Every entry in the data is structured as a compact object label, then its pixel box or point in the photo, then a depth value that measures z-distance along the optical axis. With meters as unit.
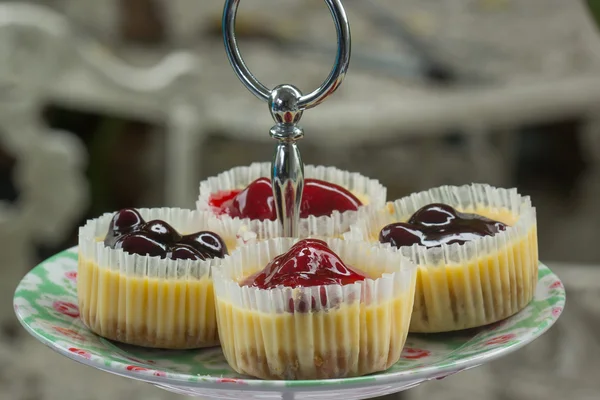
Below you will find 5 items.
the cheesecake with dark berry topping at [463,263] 0.73
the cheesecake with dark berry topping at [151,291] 0.72
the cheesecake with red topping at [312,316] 0.67
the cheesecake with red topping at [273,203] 0.76
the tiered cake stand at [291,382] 0.66
